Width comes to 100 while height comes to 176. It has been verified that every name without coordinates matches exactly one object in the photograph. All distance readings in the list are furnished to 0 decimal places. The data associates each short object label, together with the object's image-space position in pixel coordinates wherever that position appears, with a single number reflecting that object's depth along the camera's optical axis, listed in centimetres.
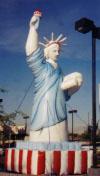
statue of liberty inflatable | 851
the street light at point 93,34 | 577
